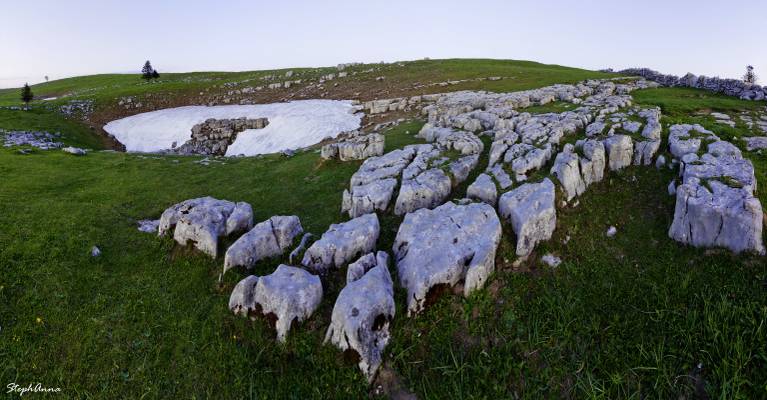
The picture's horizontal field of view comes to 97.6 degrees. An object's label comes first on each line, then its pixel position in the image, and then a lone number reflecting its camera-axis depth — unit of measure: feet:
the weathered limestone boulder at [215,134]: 163.94
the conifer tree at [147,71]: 384.68
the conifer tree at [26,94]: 223.18
